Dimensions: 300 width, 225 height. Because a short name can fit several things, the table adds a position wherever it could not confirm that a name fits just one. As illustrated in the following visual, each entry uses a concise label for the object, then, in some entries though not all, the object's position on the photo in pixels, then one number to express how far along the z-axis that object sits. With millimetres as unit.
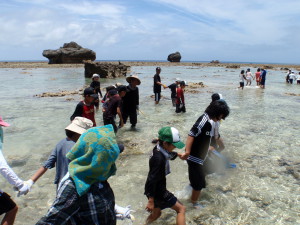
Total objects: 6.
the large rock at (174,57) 96938
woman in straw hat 7570
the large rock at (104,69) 26281
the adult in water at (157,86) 12047
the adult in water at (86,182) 1919
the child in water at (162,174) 3105
